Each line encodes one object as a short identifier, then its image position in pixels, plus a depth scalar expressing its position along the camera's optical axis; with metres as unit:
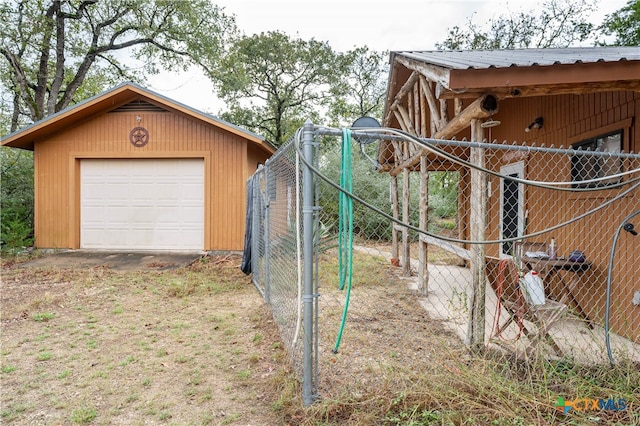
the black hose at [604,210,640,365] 2.66
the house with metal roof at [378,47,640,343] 2.94
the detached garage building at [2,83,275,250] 9.02
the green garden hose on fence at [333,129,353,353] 2.11
